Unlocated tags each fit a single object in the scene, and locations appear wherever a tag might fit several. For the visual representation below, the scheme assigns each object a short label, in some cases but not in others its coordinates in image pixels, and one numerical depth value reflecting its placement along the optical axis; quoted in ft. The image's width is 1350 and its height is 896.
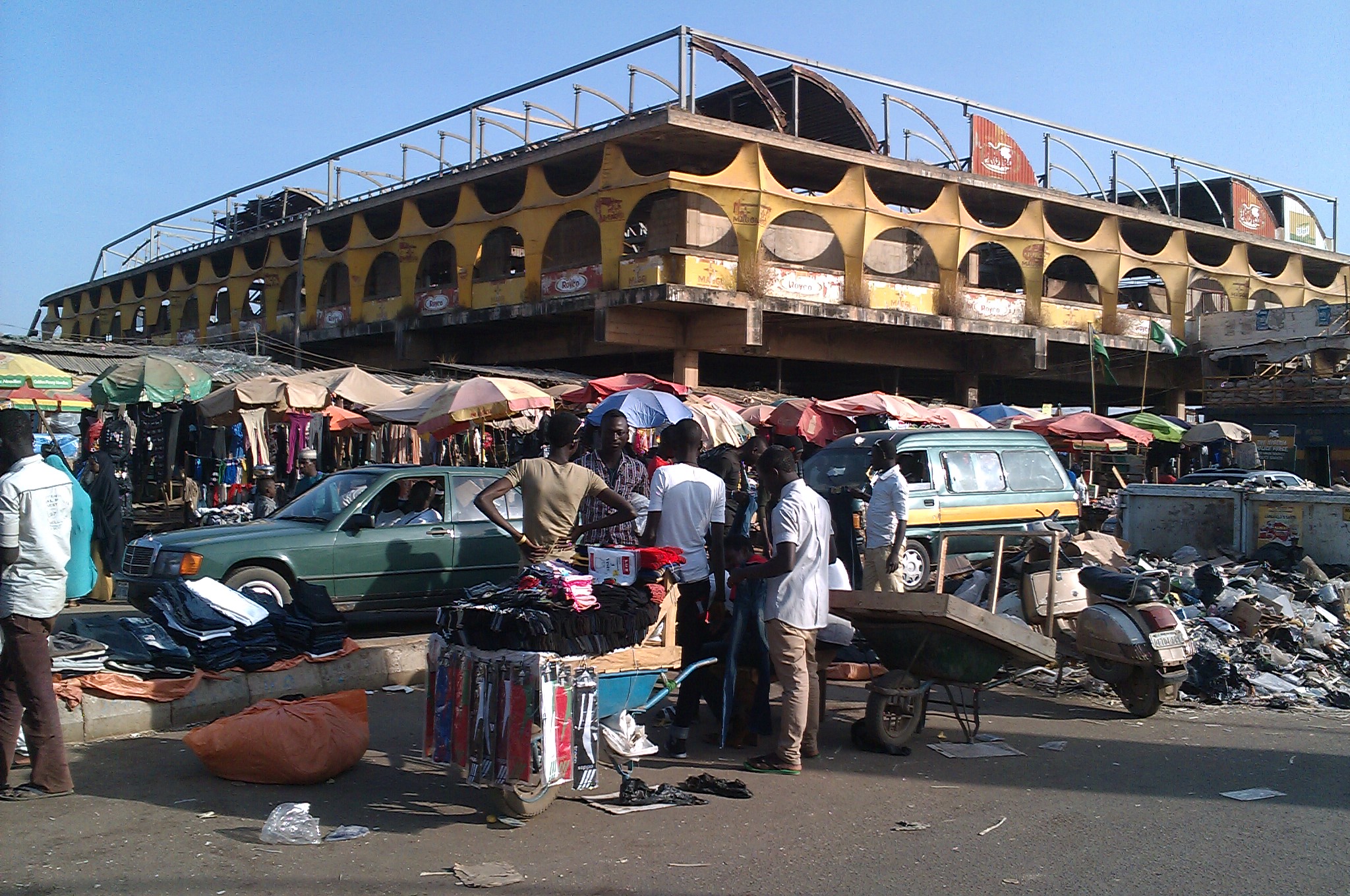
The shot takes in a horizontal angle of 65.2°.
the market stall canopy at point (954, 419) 65.36
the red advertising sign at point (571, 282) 85.81
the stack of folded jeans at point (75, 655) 21.48
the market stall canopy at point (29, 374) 48.85
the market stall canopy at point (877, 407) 60.75
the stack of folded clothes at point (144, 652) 22.67
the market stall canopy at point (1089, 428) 67.62
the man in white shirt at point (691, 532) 21.59
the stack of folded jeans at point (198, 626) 23.15
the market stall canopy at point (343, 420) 52.90
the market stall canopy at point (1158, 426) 77.61
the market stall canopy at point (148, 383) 47.62
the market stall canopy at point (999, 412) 74.02
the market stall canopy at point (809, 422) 60.34
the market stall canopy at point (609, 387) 52.31
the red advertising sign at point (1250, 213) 122.52
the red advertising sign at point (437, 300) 98.58
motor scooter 24.62
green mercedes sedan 30.37
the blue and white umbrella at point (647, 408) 44.34
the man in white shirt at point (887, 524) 33.06
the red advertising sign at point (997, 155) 97.45
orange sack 17.98
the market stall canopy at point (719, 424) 53.67
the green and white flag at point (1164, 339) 95.73
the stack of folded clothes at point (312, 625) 24.54
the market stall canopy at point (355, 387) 49.08
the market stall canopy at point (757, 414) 63.27
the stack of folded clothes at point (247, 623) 23.67
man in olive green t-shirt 21.42
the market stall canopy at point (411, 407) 46.68
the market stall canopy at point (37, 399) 50.34
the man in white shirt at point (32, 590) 16.69
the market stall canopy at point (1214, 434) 78.59
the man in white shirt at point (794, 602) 19.17
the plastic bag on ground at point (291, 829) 15.42
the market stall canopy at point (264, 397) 47.16
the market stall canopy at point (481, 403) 44.50
